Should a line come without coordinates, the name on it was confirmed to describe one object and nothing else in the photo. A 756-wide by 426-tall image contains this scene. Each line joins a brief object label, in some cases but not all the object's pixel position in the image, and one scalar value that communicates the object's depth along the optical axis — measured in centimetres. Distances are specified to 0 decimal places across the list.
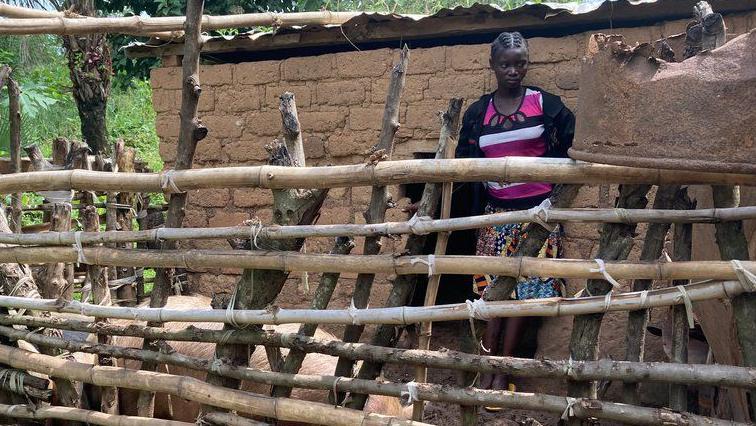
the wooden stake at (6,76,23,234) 519
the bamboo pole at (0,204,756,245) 254
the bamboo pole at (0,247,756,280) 252
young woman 411
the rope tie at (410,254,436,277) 279
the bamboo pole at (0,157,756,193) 254
